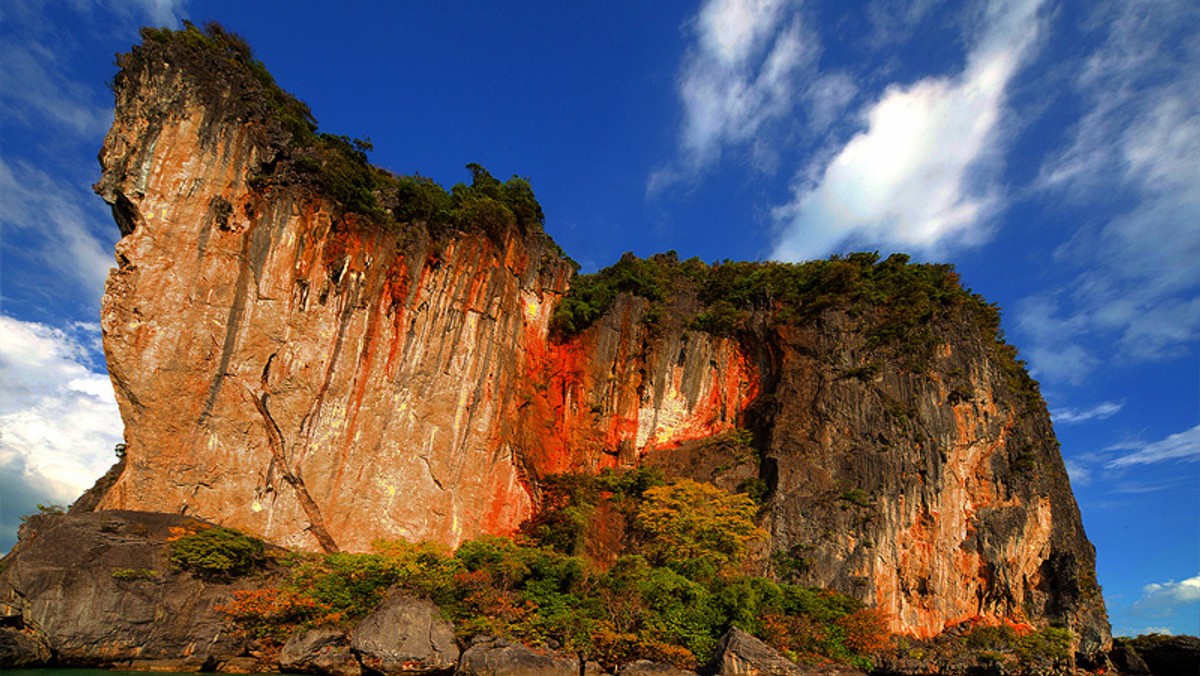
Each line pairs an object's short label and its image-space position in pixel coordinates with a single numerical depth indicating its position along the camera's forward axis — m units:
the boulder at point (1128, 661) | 36.16
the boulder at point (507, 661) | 18.09
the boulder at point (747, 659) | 19.16
